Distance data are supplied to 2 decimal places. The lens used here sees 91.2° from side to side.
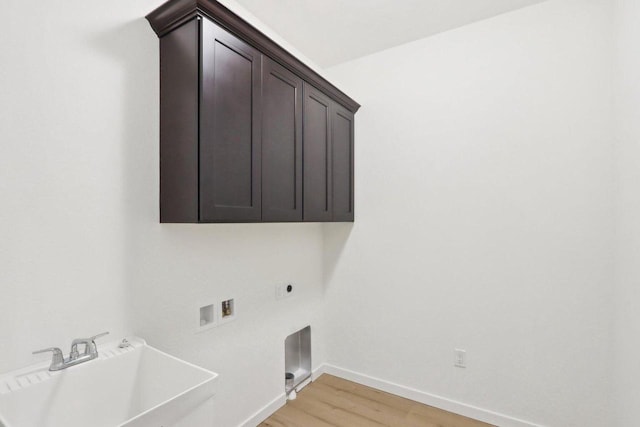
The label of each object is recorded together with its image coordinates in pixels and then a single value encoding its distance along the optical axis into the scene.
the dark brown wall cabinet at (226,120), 1.43
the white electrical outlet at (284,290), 2.37
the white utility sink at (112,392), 1.02
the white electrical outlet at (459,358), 2.30
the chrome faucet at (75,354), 1.15
